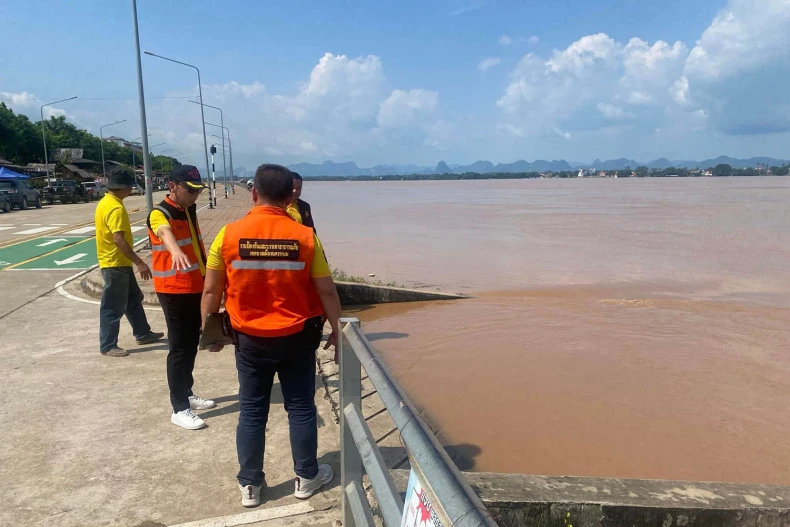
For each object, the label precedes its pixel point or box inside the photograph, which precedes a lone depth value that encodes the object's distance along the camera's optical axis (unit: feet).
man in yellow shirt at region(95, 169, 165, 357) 16.80
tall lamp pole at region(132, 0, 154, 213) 47.74
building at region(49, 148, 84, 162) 219.22
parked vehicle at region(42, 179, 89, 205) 107.45
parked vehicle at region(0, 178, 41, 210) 87.52
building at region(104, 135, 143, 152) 378.24
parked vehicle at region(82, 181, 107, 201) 123.28
